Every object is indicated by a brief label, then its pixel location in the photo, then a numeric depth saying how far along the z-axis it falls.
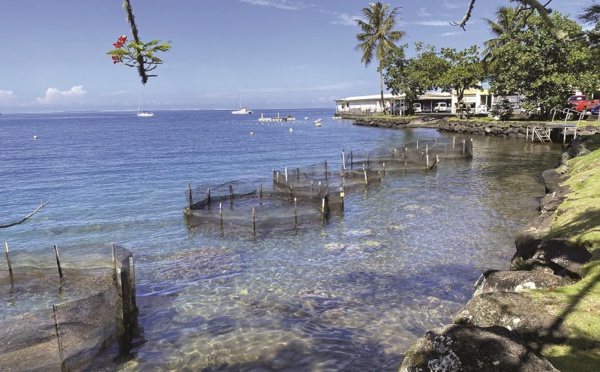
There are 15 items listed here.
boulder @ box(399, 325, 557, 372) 4.66
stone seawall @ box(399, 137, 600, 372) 4.75
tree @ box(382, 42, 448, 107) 72.71
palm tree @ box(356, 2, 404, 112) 78.62
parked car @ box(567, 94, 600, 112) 51.28
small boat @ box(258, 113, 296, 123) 137.16
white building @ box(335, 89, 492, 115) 80.45
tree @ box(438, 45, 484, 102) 64.31
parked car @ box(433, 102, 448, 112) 93.00
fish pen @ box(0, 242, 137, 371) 8.97
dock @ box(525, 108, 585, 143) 42.54
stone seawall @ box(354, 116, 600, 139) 52.09
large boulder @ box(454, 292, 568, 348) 6.46
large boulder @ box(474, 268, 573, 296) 8.52
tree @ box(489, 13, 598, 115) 45.16
